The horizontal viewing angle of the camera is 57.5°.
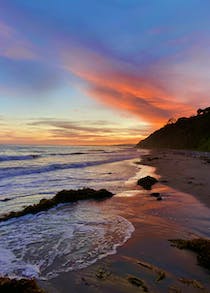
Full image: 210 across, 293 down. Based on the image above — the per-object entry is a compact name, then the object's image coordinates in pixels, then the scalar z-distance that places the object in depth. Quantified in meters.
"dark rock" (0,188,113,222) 5.76
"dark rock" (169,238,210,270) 3.27
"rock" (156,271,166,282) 2.87
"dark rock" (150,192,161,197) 7.68
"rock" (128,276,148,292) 2.71
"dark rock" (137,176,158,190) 9.33
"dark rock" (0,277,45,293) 2.41
